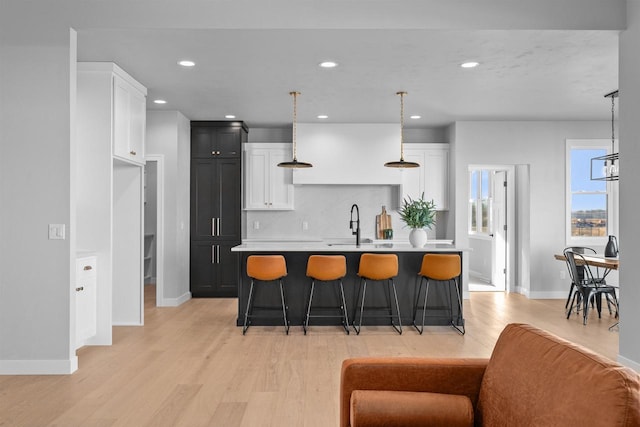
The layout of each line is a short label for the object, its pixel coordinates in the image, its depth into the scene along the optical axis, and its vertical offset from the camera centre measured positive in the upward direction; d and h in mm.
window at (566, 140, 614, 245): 7863 +222
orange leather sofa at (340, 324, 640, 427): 1331 -622
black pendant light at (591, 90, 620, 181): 6199 +784
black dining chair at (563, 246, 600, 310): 6180 -556
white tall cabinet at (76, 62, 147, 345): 4859 +522
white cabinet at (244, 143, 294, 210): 8078 +645
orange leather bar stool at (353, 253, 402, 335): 5297 -544
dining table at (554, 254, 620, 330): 5637 -537
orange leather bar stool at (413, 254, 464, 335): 5316 -555
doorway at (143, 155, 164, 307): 9700 -269
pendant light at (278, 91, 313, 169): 6306 +656
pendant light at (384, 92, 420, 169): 6188 +649
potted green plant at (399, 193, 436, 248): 5641 -35
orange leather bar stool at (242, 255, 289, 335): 5270 -551
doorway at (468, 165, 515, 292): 8406 -194
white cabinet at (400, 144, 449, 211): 8133 +652
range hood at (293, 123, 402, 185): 7984 +1038
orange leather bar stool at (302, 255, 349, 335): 5281 -552
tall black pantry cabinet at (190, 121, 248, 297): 7652 +166
